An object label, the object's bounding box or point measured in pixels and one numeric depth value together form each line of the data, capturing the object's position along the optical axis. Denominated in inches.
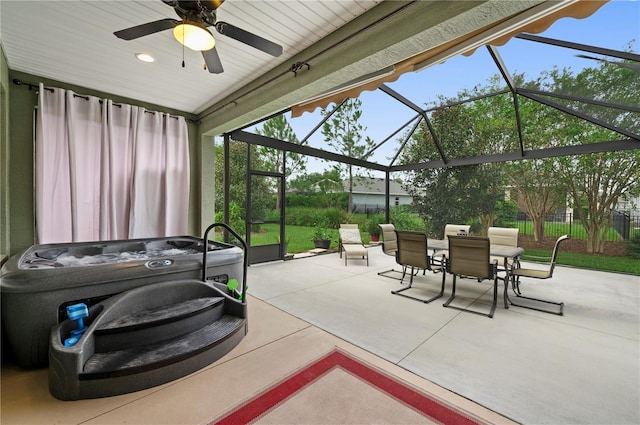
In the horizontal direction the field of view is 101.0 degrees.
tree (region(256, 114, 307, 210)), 235.1
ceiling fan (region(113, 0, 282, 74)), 74.0
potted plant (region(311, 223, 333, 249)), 296.0
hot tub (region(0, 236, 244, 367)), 73.8
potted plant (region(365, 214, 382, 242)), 352.2
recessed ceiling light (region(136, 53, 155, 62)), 112.9
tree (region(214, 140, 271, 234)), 222.7
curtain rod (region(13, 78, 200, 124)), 127.0
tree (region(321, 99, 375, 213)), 299.7
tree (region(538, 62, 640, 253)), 156.3
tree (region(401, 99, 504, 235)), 284.0
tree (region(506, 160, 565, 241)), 256.5
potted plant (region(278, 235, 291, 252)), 244.1
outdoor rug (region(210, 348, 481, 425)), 60.5
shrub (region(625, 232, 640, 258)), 221.5
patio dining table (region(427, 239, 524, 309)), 133.0
